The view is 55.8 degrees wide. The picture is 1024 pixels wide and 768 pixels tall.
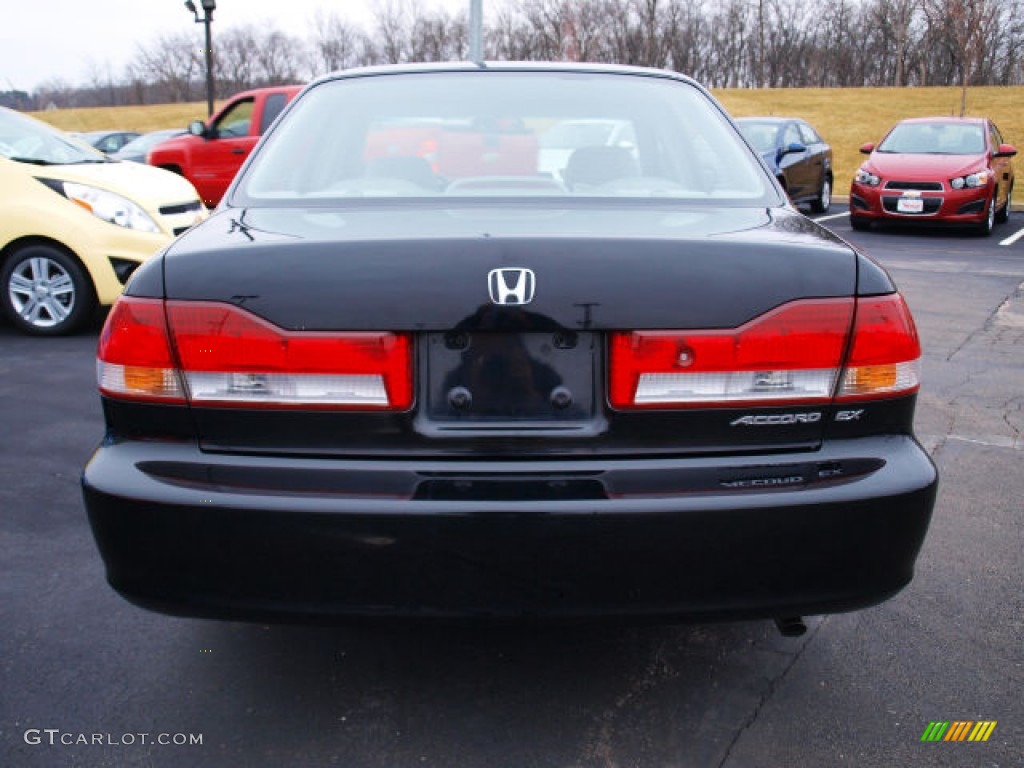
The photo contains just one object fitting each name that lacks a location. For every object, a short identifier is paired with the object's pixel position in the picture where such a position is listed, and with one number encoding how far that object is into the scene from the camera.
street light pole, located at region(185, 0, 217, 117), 19.89
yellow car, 6.56
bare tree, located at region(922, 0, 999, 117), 38.19
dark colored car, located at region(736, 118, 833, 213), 14.45
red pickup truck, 12.52
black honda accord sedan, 1.92
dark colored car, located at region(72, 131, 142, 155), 29.45
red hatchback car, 13.10
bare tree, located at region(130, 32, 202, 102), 77.44
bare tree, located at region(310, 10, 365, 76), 82.81
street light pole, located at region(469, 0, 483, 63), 13.69
